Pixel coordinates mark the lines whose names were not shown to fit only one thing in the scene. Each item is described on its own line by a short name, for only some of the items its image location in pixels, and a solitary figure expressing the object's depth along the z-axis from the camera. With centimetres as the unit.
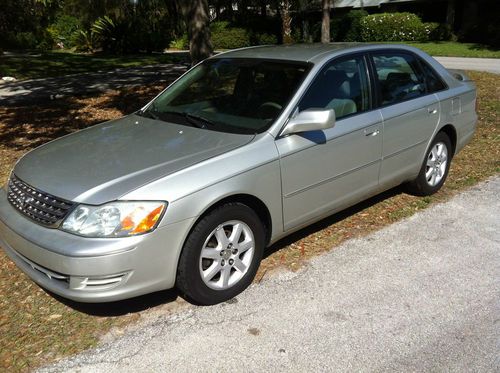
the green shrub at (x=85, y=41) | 2633
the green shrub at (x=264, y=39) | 3403
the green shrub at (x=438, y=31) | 2973
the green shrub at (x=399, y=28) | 3056
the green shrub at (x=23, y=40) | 2873
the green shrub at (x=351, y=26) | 3225
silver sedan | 301
